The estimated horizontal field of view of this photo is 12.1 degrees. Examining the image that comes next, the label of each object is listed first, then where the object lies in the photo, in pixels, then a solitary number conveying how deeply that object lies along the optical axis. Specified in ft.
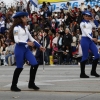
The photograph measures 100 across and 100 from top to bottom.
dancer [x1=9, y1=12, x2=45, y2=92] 38.14
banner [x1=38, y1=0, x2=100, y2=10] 95.25
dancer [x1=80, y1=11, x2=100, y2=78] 46.21
